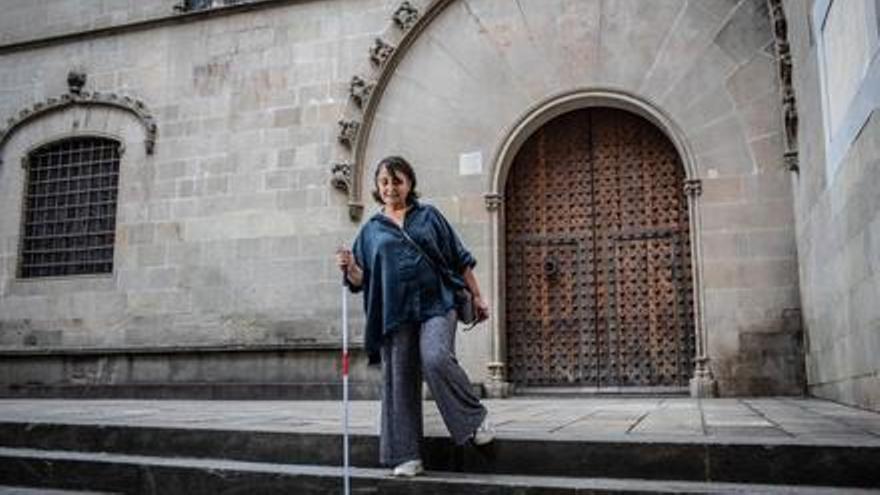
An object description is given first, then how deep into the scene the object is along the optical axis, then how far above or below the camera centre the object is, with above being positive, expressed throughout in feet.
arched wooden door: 31.65 +3.32
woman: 13.75 +0.48
